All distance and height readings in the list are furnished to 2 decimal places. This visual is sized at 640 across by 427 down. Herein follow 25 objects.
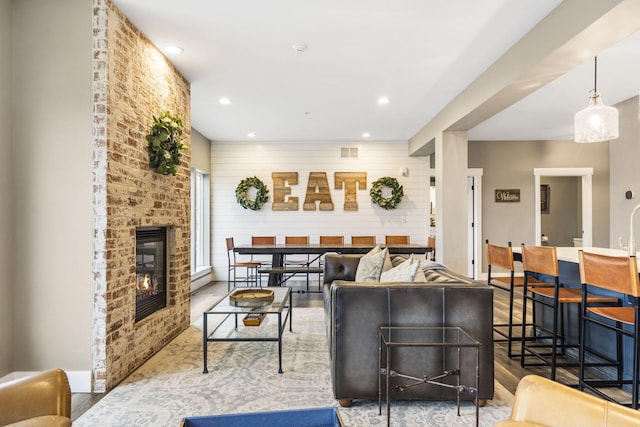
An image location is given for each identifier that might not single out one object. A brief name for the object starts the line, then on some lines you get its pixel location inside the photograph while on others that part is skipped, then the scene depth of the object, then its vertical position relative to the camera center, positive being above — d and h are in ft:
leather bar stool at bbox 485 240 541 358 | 10.56 -1.55
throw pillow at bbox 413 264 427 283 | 8.11 -1.44
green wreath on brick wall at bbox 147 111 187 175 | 10.21 +2.06
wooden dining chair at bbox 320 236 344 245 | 20.61 -1.48
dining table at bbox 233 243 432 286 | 17.13 -1.69
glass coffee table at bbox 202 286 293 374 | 9.01 -3.12
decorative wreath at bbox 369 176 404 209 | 22.44 +1.36
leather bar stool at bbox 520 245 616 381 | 8.74 -2.05
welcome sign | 23.03 +1.18
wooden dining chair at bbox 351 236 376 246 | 20.92 -1.50
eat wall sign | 22.90 +1.57
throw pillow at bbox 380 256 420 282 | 8.27 -1.41
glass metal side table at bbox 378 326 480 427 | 6.74 -2.41
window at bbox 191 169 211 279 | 21.45 -0.52
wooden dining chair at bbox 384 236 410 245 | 21.35 -1.53
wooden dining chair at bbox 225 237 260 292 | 19.69 -3.55
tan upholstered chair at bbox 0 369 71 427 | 4.61 -2.50
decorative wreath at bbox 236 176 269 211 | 22.36 +1.32
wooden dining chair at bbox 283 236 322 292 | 21.42 -2.76
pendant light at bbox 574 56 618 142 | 11.05 +2.91
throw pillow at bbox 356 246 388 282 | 10.87 -1.66
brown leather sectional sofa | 7.41 -2.31
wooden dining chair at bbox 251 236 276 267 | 21.99 -1.57
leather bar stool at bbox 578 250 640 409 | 6.68 -1.86
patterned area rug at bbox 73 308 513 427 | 7.13 -4.04
